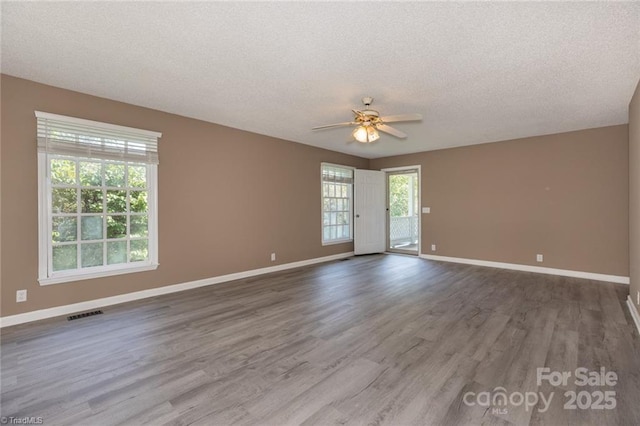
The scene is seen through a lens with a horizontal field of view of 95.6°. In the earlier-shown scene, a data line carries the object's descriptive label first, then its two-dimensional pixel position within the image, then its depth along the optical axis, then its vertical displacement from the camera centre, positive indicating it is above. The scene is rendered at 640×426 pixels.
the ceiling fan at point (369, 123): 3.38 +1.09
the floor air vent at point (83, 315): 3.14 -1.13
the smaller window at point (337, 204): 6.54 +0.23
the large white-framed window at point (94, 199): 3.17 +0.18
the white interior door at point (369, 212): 6.99 +0.04
